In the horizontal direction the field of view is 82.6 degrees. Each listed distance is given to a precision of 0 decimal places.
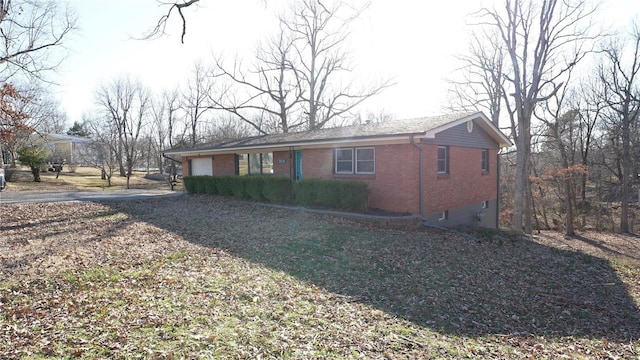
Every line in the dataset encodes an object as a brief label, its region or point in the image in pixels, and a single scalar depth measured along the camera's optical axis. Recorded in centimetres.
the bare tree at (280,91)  3016
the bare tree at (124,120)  3878
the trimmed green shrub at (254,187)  1532
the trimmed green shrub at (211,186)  1780
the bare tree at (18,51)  1287
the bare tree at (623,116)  2212
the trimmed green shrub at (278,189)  1451
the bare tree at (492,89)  2133
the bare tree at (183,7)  826
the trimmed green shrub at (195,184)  1863
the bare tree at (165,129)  4034
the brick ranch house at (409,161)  1169
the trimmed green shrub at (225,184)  1683
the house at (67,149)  3950
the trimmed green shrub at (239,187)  1612
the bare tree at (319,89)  2961
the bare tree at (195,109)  3684
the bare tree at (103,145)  3466
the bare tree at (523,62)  1560
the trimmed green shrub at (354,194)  1191
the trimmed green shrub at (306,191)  1327
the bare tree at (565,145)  2122
